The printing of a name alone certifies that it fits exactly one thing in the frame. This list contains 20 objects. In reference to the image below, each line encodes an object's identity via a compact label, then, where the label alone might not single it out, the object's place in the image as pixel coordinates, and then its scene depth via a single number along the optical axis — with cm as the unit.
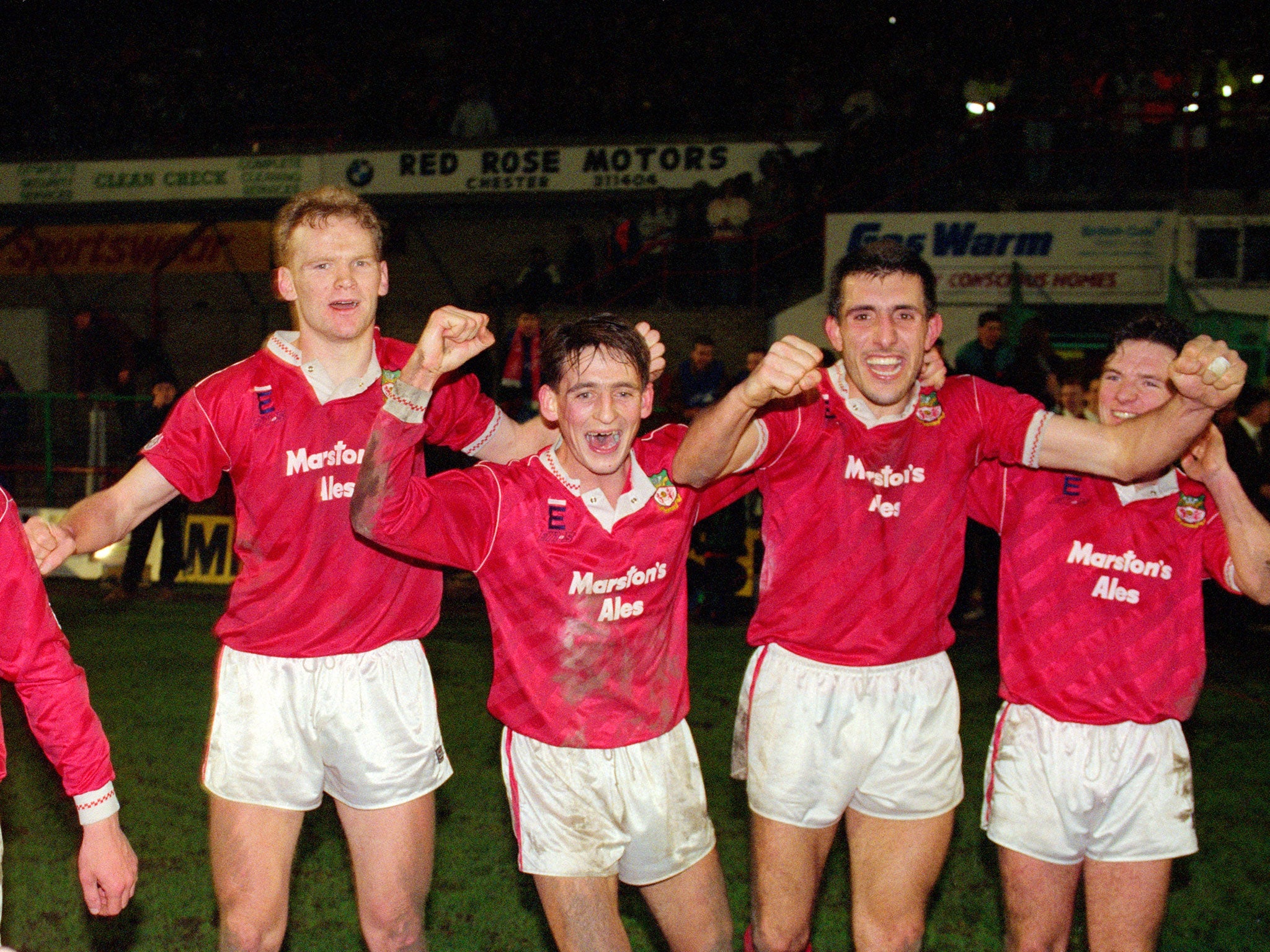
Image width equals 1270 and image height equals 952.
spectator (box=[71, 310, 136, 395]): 1791
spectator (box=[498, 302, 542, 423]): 1155
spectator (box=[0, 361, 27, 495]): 1282
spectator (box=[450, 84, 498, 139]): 1862
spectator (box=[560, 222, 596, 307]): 1569
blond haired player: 344
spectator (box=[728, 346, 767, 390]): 949
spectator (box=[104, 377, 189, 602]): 1046
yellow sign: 1112
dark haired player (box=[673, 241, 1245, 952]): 347
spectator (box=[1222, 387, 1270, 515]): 860
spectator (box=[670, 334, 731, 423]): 1134
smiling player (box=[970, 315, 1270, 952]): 334
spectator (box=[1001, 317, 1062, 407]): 856
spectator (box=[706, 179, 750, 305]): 1498
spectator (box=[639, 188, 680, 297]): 1536
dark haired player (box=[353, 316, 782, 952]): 321
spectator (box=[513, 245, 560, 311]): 1519
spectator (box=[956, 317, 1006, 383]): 927
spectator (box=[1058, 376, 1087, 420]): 778
